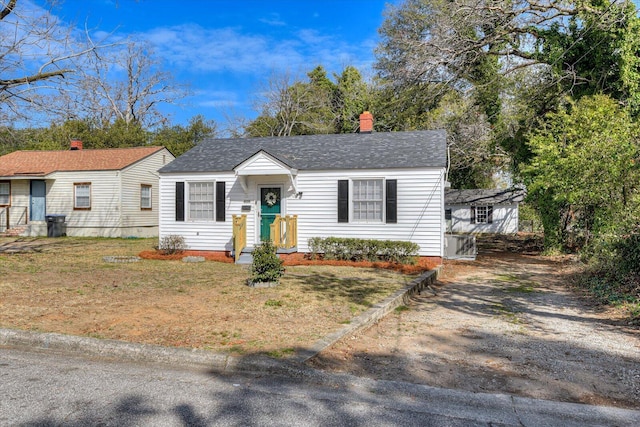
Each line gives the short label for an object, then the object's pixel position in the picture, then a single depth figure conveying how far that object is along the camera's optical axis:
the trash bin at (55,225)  22.27
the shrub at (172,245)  14.59
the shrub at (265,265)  8.80
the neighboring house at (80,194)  22.69
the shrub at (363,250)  12.88
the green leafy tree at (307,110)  32.53
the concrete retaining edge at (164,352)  4.52
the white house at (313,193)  13.21
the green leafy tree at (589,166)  11.05
